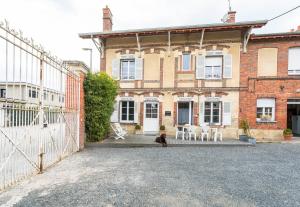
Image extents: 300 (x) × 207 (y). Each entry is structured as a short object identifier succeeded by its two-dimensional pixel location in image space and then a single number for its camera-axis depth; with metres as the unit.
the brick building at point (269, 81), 8.10
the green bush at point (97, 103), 6.00
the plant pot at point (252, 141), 6.95
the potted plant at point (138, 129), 8.91
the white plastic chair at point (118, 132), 7.19
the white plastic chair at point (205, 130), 7.26
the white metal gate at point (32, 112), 2.51
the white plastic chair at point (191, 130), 7.31
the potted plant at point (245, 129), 7.59
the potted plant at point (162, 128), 8.66
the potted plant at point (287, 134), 7.89
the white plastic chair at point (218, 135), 7.15
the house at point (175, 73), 8.43
